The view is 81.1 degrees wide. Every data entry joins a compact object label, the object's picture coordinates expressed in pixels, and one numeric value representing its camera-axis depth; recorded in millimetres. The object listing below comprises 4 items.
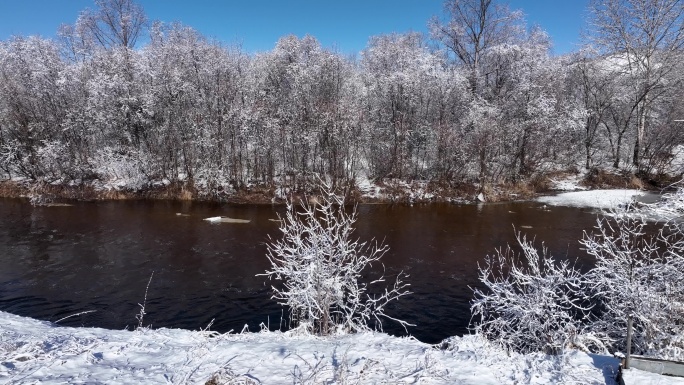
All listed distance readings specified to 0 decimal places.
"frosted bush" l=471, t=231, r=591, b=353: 7090
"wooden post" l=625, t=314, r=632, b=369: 4772
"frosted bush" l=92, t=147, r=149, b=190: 28094
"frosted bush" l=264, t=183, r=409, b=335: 7523
